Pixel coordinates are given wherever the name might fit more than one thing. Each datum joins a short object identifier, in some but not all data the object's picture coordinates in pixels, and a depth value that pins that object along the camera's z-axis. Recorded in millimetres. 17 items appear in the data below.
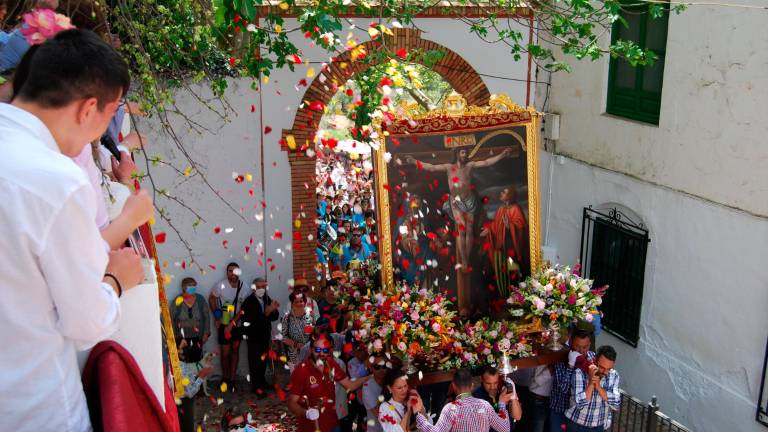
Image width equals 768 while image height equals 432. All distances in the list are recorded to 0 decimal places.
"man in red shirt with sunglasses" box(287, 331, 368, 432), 7844
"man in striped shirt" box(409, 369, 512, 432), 7043
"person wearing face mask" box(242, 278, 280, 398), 10297
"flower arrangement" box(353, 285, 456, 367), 7711
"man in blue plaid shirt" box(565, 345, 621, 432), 7676
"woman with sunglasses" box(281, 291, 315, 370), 9461
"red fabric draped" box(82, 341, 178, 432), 1865
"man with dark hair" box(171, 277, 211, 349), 9898
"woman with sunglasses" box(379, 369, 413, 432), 7016
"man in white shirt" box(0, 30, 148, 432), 1735
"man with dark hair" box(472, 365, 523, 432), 7594
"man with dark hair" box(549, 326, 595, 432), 7988
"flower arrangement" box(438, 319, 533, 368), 8039
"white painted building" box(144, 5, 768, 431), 8719
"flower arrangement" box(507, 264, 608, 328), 8500
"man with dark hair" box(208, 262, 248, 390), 10297
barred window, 10359
